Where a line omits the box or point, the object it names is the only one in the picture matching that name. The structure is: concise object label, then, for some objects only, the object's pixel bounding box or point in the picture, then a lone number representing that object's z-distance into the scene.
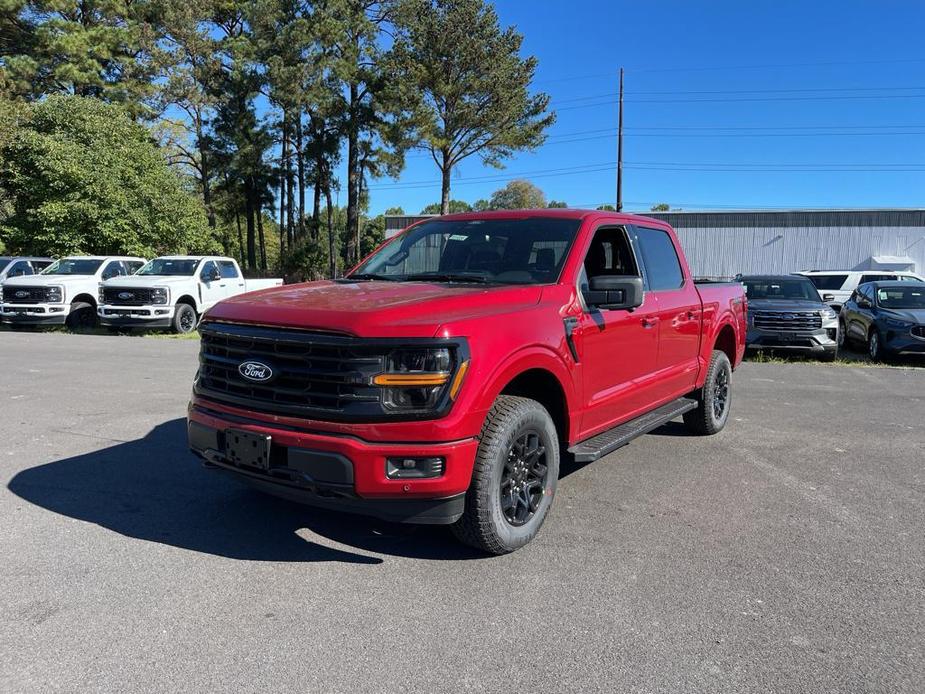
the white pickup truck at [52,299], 16.27
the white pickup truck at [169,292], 15.67
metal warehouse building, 34.06
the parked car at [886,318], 11.77
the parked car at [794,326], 11.98
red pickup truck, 3.18
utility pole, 34.28
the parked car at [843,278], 18.62
